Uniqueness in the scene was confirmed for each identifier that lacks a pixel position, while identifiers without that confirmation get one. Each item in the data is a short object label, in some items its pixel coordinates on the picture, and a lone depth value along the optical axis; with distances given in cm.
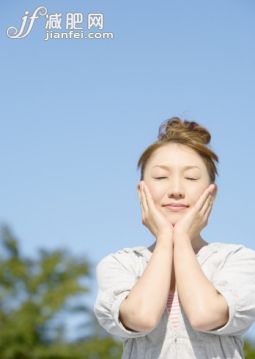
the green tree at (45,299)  3596
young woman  329
